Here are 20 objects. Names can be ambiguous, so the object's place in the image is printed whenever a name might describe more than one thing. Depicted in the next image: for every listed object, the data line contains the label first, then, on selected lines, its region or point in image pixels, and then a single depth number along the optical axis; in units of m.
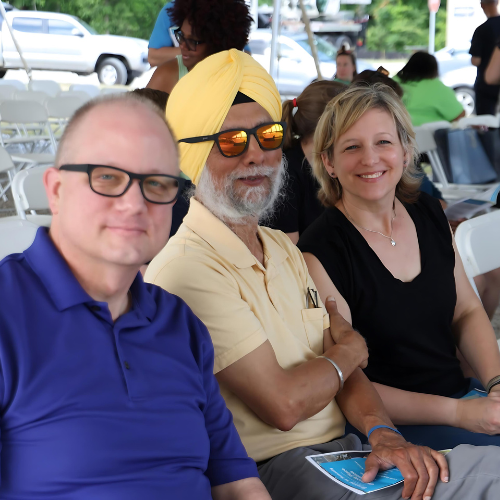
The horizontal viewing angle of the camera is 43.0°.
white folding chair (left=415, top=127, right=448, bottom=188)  5.98
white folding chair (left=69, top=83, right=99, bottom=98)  11.30
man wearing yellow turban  1.61
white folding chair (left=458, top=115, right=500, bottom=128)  6.59
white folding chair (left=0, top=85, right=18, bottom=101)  9.85
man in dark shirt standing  7.41
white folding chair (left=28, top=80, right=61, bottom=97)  11.18
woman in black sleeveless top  2.08
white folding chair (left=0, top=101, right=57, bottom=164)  7.90
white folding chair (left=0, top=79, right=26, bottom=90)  10.81
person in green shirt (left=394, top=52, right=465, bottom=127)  6.54
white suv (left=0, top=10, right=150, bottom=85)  14.38
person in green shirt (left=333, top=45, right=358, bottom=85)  7.86
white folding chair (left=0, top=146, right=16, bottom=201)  5.16
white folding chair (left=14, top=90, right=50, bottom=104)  9.05
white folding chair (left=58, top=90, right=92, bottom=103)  9.66
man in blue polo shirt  1.11
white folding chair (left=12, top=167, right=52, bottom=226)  3.66
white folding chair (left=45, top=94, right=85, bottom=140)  8.56
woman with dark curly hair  3.30
